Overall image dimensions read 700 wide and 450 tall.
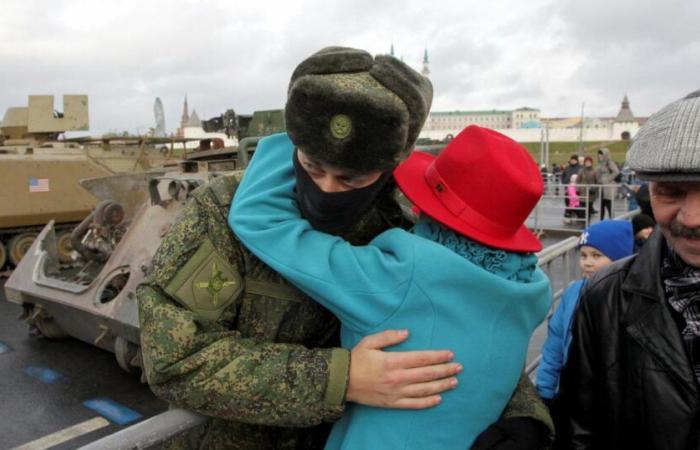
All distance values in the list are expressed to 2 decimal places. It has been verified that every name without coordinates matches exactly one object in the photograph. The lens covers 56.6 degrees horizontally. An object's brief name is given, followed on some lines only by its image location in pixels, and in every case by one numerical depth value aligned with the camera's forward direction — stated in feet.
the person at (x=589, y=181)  41.27
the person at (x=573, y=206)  39.75
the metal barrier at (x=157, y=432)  4.31
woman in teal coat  4.34
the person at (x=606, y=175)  39.37
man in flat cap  4.47
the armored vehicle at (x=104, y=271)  17.10
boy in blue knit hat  9.38
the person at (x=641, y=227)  15.23
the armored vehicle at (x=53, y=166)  34.78
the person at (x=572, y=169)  53.00
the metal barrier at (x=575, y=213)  38.42
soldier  4.38
